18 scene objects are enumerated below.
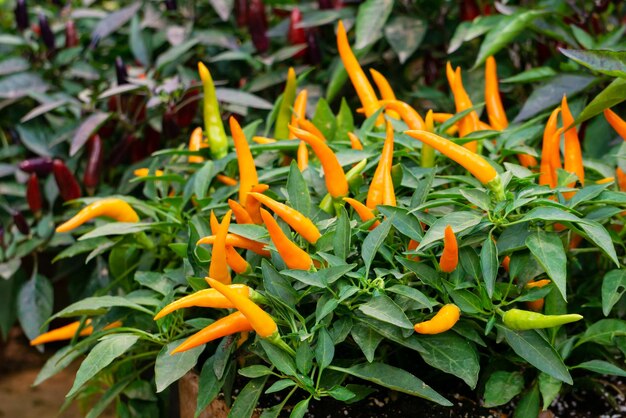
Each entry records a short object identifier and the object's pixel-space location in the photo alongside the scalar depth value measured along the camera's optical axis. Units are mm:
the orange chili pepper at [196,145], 791
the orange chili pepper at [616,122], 693
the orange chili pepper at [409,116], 731
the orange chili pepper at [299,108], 768
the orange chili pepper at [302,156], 726
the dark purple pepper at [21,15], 1018
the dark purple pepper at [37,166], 912
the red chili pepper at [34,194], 904
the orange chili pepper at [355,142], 731
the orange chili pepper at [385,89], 797
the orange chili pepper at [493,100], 779
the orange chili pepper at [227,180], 755
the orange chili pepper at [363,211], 650
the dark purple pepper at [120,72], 905
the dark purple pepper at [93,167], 917
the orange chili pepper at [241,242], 650
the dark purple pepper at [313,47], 957
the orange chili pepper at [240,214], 649
